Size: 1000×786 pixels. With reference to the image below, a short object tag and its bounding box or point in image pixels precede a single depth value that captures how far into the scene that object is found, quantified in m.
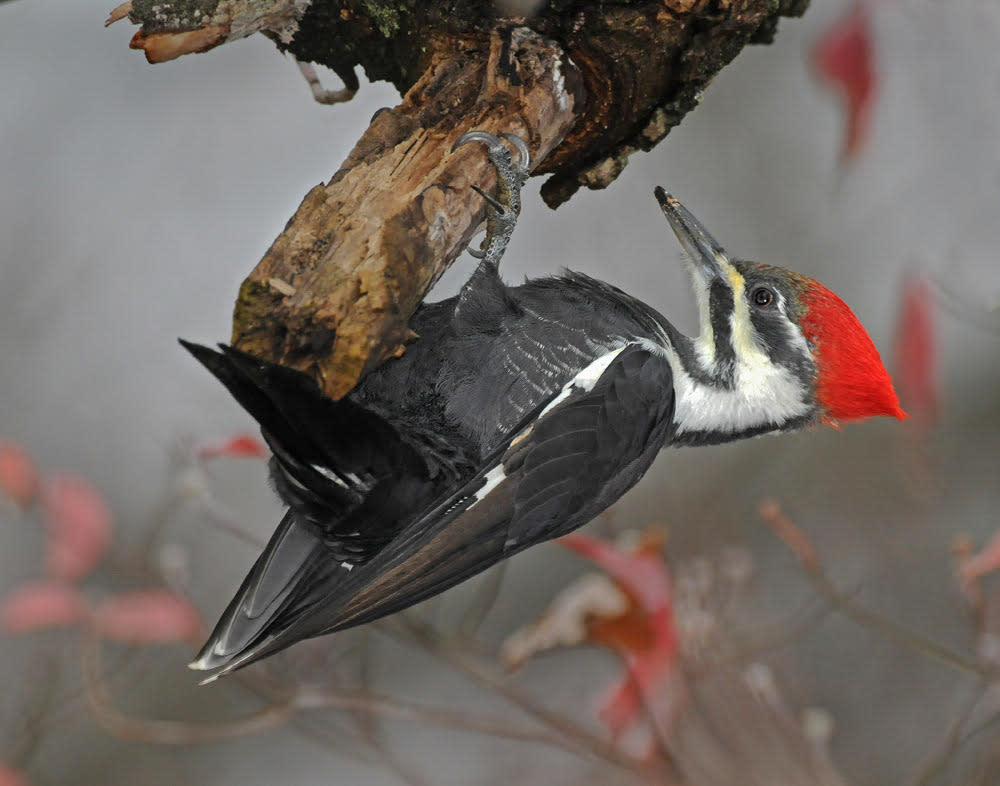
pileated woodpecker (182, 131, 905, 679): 4.90
